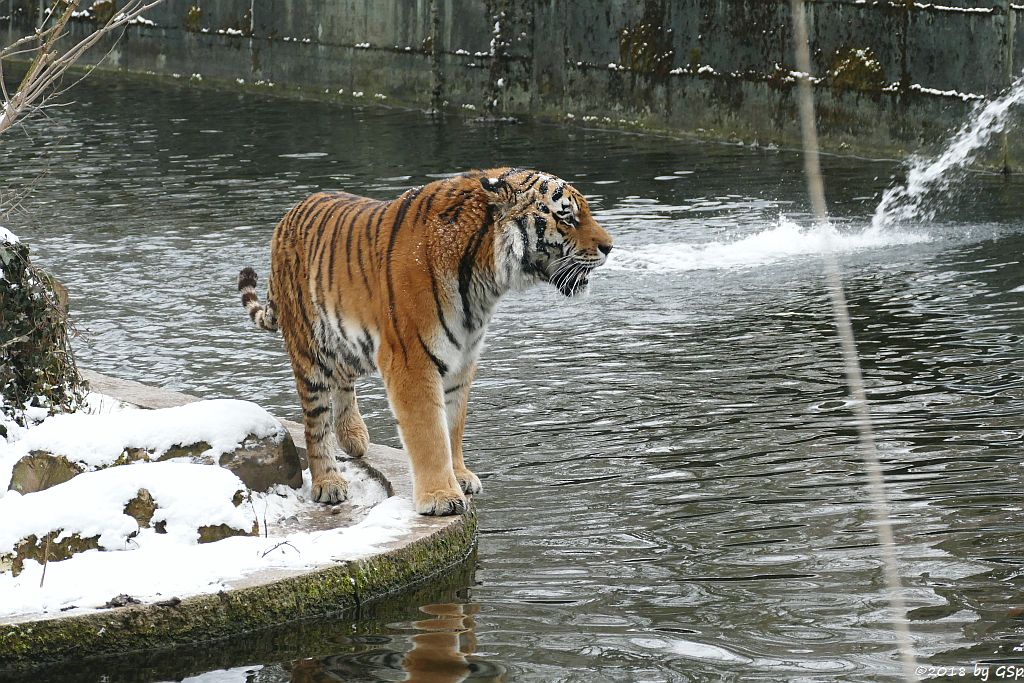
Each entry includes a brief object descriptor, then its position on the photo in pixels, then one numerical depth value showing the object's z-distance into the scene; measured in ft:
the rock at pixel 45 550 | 36.73
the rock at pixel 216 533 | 38.32
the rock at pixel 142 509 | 38.22
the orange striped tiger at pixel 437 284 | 41.63
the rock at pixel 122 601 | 34.68
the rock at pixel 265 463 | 42.63
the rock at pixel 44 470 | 41.32
